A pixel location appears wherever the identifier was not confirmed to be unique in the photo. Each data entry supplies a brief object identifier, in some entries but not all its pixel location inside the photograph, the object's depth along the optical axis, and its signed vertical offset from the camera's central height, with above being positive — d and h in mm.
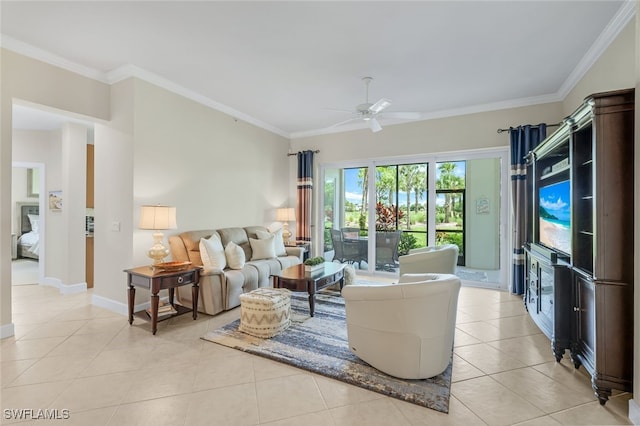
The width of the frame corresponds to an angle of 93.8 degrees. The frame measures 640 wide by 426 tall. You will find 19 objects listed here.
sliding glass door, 5262 +43
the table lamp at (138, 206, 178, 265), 3391 -107
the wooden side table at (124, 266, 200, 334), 3117 -751
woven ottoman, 3012 -1035
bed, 7252 -484
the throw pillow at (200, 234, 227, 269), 3764 -534
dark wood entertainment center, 1977 -291
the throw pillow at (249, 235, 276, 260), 4762 -575
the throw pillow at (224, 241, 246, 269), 4016 -585
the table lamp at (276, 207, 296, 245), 6033 -81
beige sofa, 3621 -825
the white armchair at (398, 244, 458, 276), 3854 -622
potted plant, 3893 -689
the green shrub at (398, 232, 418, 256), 5637 -562
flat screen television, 2687 -26
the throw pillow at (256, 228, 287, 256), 5109 -484
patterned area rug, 2127 -1247
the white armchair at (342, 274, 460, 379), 2133 -823
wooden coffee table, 3455 -793
